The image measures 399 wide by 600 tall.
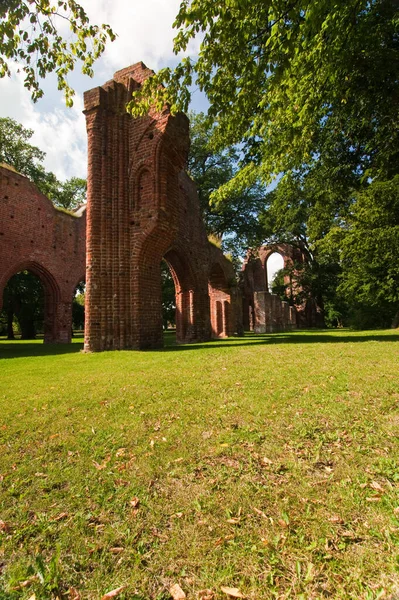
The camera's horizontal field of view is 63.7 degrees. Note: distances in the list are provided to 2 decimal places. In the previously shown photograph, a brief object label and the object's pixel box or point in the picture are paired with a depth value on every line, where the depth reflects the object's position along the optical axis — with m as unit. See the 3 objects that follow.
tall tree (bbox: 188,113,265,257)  25.42
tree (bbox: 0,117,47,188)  28.12
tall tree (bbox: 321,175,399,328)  11.79
